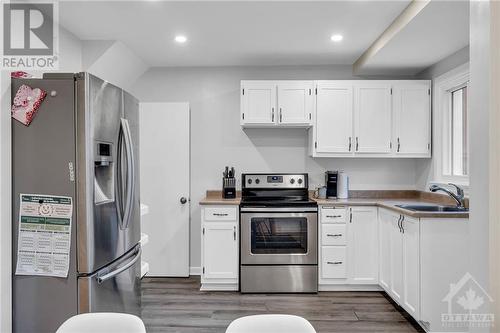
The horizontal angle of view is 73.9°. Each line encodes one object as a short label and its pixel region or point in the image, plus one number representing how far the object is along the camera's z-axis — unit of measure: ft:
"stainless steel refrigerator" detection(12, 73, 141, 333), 5.98
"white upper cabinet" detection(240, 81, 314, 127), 11.96
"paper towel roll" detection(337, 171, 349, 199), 12.40
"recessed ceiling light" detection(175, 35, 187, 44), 10.22
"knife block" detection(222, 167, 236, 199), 12.34
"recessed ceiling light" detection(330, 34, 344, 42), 10.16
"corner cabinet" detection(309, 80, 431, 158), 11.82
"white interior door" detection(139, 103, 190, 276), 13.03
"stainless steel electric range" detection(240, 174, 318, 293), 11.13
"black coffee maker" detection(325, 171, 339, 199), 12.42
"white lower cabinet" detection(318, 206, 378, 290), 11.21
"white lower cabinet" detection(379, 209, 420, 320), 8.55
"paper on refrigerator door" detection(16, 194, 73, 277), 5.98
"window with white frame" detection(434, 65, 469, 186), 10.65
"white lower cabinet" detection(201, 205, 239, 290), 11.24
